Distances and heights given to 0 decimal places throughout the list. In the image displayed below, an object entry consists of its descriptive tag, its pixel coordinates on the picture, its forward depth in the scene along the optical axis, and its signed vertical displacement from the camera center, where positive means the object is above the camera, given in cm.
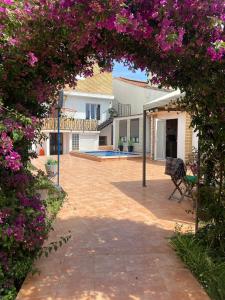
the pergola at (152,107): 654 +106
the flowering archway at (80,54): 214 +94
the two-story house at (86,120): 1959 +200
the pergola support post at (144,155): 724 -36
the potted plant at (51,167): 717 -74
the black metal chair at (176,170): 556 -62
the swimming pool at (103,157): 1389 -79
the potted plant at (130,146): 1843 -21
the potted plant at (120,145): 1915 -14
